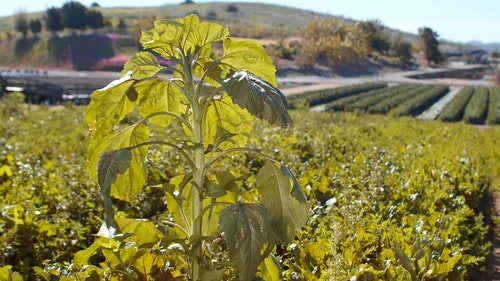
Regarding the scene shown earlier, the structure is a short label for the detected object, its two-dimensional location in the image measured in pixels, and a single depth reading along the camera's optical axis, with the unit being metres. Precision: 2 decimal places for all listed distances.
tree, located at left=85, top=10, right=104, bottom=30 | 56.22
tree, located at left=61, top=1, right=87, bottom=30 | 54.91
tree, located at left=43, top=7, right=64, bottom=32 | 55.09
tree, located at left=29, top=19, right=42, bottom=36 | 58.00
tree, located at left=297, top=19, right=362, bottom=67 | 54.59
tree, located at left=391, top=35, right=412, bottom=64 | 69.22
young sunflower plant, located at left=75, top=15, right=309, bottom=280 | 1.53
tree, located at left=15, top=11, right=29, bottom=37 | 59.03
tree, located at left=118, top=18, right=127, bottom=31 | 61.18
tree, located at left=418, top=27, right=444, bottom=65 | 66.19
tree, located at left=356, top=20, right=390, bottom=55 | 65.91
